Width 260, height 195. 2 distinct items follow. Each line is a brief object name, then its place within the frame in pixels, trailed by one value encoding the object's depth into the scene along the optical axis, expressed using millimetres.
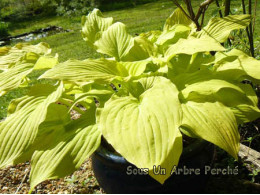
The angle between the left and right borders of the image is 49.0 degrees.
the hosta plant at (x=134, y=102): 926
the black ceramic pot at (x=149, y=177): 1124
